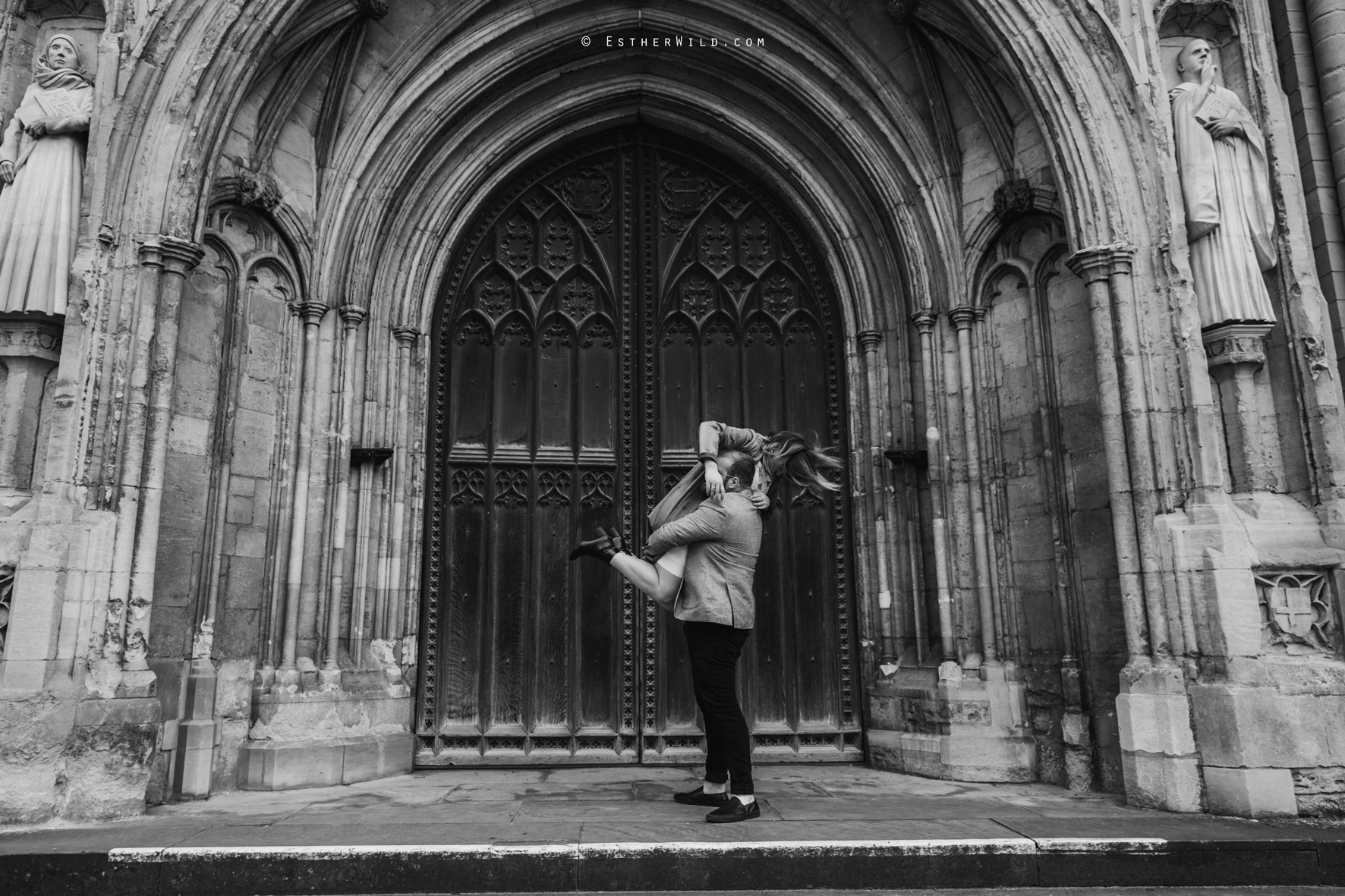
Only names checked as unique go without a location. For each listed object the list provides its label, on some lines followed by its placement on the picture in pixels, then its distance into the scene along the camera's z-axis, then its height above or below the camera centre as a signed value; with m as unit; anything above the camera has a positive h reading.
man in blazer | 5.05 +0.22
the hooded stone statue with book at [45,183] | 5.53 +2.85
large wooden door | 7.48 +1.76
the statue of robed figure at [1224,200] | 5.90 +2.80
